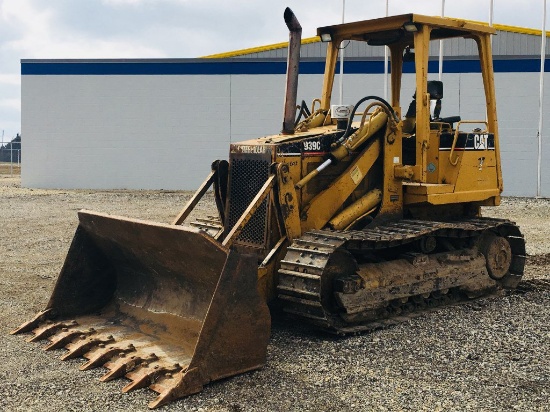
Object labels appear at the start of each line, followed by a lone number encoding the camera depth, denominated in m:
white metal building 24.20
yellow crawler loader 5.78
